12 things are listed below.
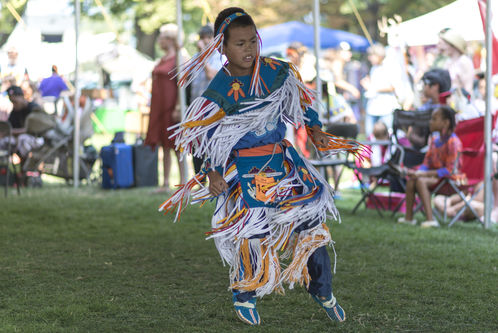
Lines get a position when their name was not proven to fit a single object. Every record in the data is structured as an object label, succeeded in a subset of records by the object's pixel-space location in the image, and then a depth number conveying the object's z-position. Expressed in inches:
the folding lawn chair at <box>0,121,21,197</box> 677.9
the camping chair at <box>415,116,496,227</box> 527.5
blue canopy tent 1363.2
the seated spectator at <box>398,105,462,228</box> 521.0
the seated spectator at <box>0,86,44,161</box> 799.7
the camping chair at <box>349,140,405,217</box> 573.0
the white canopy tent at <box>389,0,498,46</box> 879.7
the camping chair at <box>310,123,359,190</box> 633.0
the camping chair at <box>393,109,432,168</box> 589.9
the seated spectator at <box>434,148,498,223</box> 558.9
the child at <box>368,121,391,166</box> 708.7
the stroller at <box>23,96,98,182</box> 795.4
